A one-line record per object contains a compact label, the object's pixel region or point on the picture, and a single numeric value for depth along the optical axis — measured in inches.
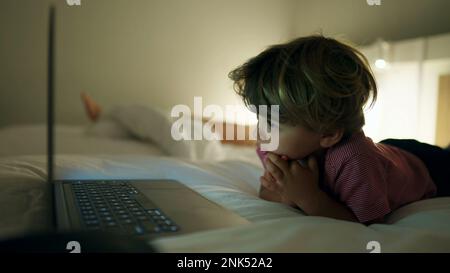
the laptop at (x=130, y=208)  11.6
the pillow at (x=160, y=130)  35.0
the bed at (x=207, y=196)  11.0
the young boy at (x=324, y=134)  16.8
